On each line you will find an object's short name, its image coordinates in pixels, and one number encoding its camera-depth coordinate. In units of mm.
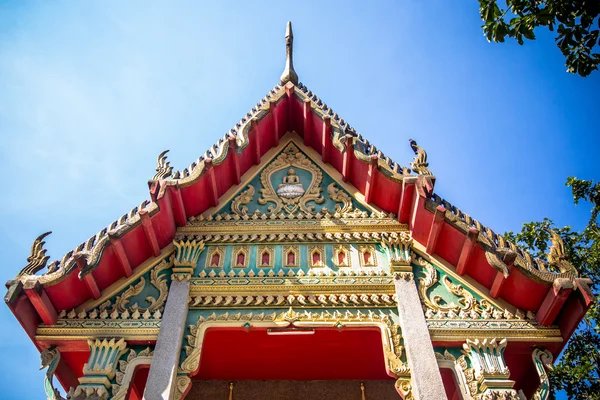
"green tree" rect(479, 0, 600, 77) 6109
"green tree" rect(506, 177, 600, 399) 10875
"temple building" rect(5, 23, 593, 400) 6598
